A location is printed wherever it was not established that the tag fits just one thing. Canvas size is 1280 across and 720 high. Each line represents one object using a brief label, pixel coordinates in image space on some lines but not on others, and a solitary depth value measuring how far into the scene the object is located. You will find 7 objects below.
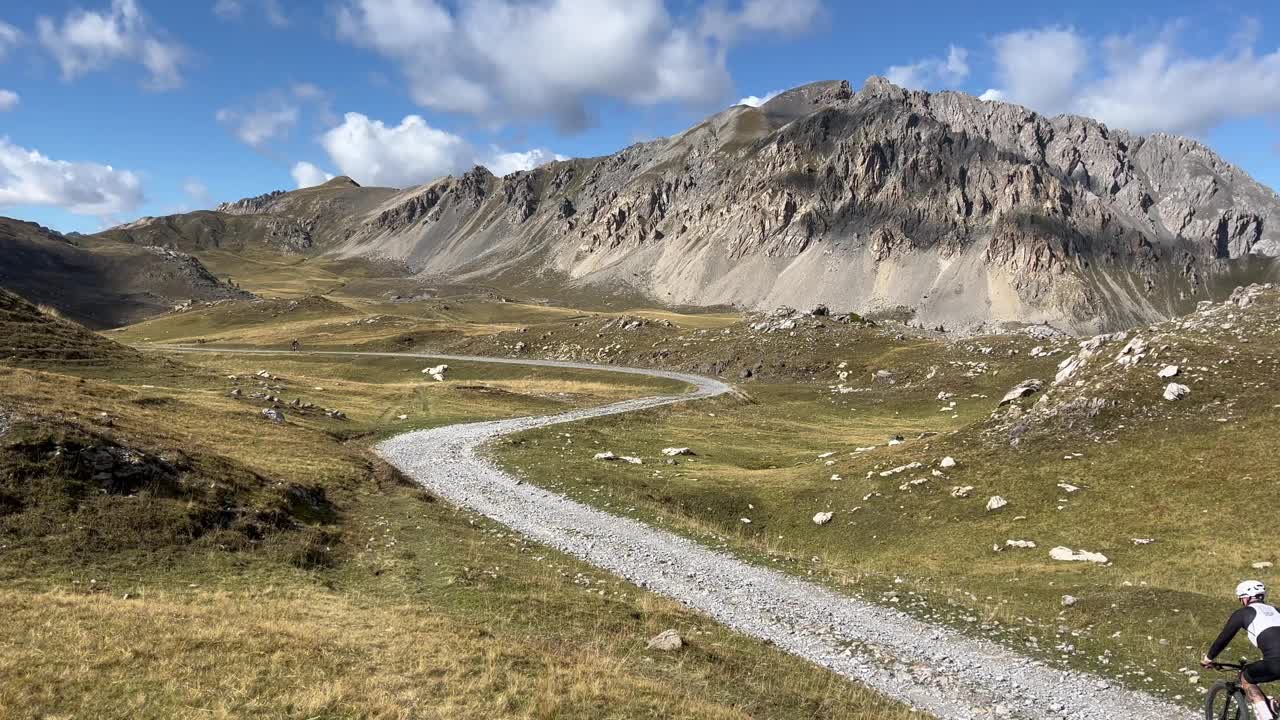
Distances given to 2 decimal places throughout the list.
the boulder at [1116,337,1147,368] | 40.38
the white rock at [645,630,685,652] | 19.03
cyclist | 13.66
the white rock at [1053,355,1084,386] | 43.56
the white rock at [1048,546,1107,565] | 26.81
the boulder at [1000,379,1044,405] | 47.22
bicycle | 14.31
